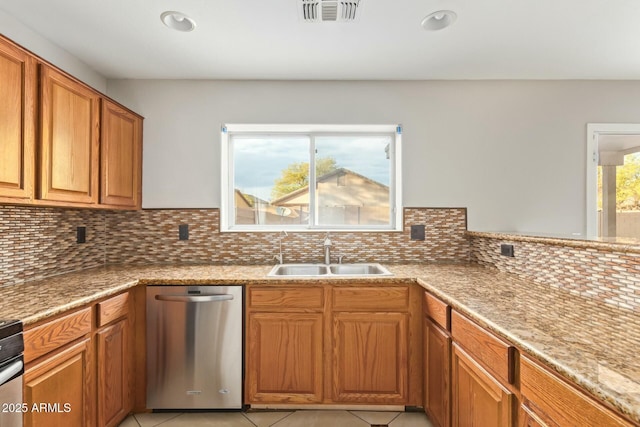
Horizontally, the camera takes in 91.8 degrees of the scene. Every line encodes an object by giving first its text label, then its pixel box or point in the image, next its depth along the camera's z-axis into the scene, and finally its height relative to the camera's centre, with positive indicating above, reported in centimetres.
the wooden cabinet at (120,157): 201 +40
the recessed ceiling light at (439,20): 169 +110
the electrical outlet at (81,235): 225 -15
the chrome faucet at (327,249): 243 -27
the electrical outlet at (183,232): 249 -14
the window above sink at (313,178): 269 +32
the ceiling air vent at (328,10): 159 +109
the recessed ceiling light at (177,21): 169 +109
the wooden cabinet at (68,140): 157 +41
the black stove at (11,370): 109 -57
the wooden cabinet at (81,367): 125 -72
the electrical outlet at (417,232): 253 -13
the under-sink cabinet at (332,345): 190 -79
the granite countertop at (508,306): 79 -38
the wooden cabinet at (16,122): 137 +43
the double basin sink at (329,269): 241 -42
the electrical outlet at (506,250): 198 -22
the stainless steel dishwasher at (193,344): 189 -79
